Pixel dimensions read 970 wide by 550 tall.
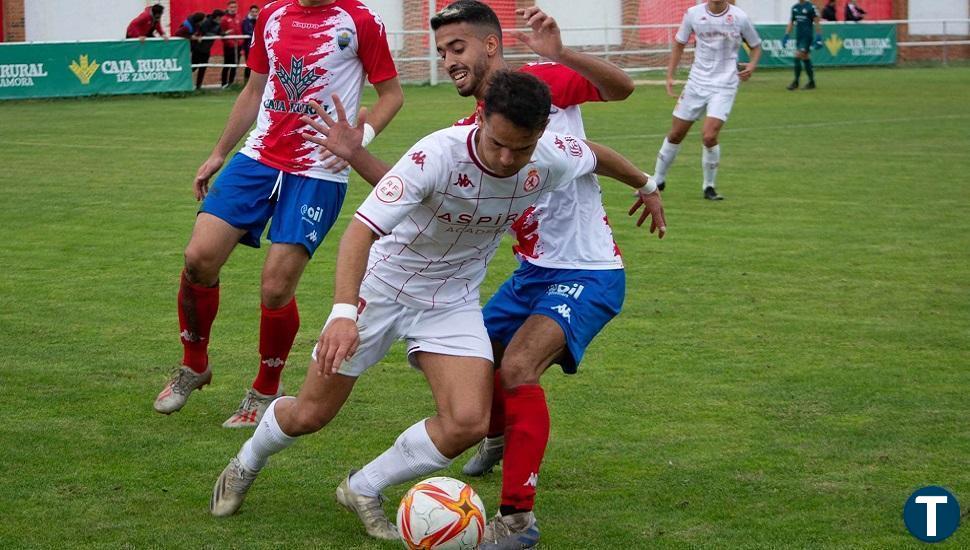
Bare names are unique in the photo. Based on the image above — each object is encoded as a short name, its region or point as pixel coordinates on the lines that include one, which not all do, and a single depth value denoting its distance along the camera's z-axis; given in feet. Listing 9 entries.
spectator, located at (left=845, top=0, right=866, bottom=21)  132.16
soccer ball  14.17
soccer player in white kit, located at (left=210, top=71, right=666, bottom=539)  14.02
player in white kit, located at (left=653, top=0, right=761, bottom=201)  44.86
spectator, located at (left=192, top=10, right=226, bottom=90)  96.27
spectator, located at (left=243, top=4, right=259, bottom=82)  100.58
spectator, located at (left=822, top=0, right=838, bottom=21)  127.03
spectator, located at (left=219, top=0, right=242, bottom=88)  101.09
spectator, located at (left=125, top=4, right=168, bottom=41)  90.63
